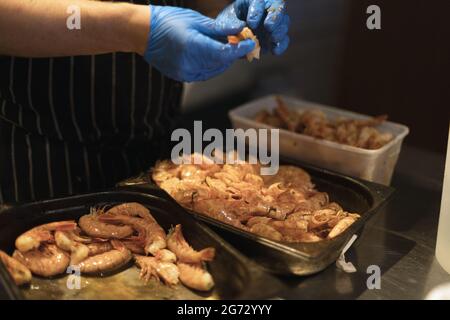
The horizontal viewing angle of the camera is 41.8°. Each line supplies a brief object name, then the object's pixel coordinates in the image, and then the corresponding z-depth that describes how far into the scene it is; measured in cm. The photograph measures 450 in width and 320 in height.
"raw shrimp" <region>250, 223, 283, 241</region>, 168
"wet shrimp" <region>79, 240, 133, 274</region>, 163
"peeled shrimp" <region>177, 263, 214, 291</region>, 155
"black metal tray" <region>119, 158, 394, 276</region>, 157
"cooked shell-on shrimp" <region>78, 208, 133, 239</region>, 172
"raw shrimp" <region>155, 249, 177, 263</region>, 166
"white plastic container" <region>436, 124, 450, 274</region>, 171
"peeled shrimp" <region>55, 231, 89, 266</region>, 163
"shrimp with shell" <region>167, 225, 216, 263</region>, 160
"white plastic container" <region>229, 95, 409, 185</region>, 216
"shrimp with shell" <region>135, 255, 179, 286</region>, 161
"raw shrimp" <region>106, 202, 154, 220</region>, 179
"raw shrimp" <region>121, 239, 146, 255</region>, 173
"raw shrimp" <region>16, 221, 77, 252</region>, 160
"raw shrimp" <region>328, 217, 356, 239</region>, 169
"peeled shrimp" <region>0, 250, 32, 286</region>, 153
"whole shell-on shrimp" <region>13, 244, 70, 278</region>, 160
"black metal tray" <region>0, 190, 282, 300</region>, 143
